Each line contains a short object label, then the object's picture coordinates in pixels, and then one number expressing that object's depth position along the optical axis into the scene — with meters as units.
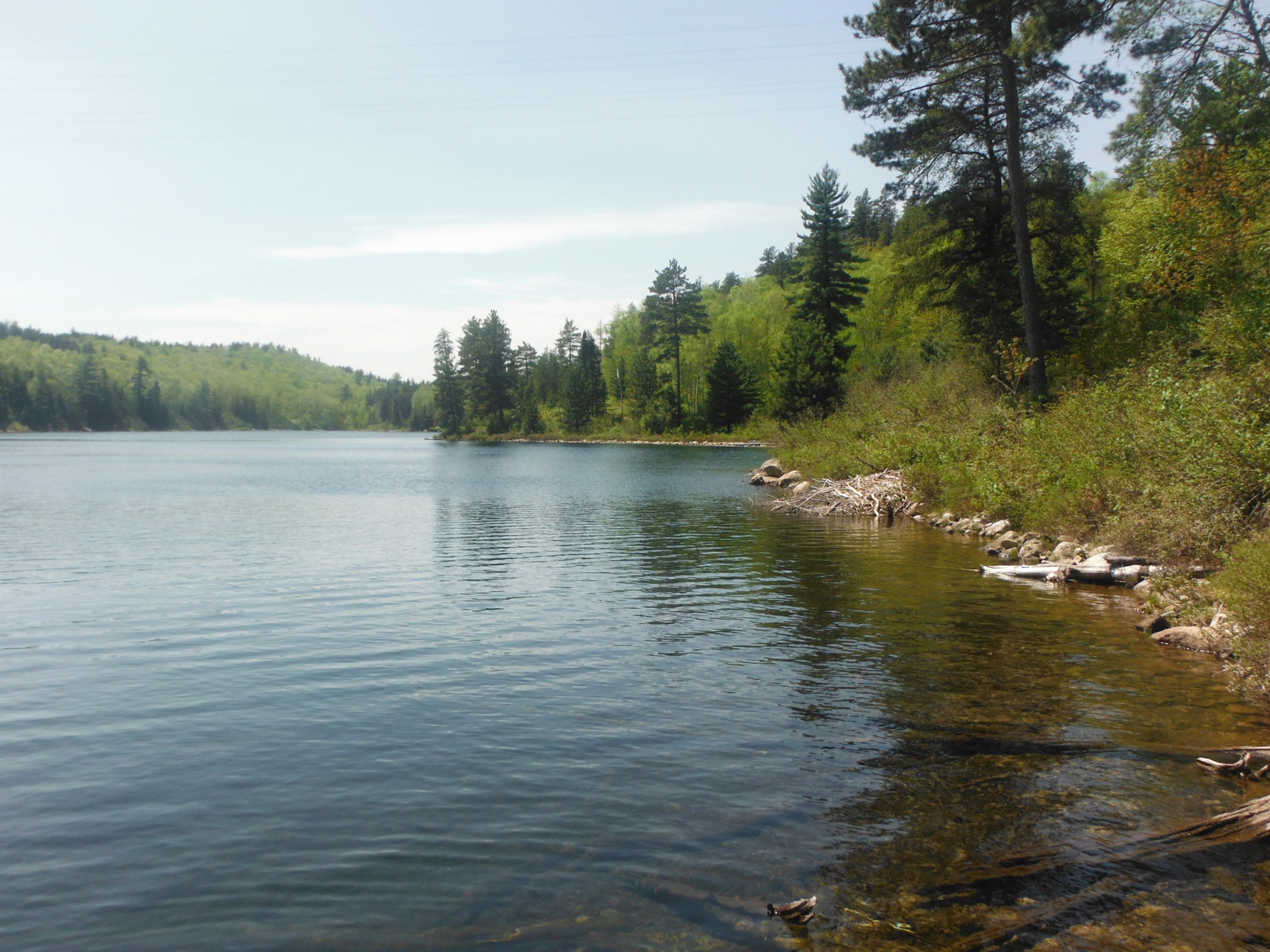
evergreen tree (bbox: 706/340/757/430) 95.31
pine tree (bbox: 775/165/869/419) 62.19
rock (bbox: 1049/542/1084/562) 18.39
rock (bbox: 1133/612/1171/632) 13.09
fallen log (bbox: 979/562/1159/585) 16.67
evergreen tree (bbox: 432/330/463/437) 130.12
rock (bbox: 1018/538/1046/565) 20.00
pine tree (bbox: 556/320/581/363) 146.50
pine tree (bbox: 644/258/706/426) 106.38
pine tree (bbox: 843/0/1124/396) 26.50
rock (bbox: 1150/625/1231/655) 11.66
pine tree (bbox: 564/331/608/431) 120.81
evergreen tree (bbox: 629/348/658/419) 111.38
